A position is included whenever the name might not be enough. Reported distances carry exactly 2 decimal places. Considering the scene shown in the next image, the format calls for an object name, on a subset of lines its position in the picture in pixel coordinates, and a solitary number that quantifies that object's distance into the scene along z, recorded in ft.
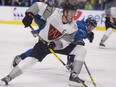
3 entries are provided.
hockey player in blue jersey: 22.28
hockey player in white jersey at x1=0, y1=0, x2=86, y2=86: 19.23
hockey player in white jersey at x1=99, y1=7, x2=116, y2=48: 36.66
